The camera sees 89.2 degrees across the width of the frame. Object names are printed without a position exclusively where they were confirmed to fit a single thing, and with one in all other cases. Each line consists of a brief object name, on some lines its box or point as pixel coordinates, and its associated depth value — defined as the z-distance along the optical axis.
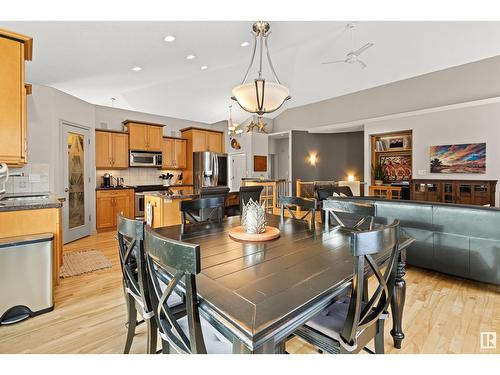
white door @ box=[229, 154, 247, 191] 7.88
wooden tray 1.72
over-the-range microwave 5.80
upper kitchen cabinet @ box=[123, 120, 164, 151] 5.76
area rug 3.02
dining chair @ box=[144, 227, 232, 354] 0.89
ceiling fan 4.30
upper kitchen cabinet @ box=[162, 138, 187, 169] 6.51
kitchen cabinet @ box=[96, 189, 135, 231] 5.06
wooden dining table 0.83
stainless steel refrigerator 6.76
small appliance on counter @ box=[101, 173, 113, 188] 5.54
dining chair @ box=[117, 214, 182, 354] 1.27
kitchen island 3.84
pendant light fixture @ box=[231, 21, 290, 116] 2.57
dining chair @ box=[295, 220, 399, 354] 1.04
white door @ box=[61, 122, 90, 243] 4.28
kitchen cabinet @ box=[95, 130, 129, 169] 5.32
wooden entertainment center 5.01
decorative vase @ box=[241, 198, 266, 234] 1.83
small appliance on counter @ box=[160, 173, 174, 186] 6.69
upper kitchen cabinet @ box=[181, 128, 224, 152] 6.82
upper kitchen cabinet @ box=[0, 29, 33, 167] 2.25
